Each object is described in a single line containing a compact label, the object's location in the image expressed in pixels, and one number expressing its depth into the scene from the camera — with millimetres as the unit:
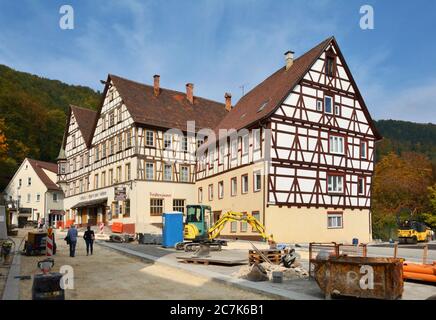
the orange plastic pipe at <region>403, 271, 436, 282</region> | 12756
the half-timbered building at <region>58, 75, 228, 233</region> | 39750
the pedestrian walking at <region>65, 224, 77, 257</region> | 20984
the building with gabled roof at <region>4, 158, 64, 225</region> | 62897
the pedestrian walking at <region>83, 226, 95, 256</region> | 22234
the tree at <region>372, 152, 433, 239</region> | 52812
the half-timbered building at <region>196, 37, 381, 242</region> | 31719
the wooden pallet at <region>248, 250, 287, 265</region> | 16141
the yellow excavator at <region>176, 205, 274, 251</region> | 24094
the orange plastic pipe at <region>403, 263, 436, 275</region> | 12820
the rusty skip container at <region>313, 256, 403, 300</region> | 10039
